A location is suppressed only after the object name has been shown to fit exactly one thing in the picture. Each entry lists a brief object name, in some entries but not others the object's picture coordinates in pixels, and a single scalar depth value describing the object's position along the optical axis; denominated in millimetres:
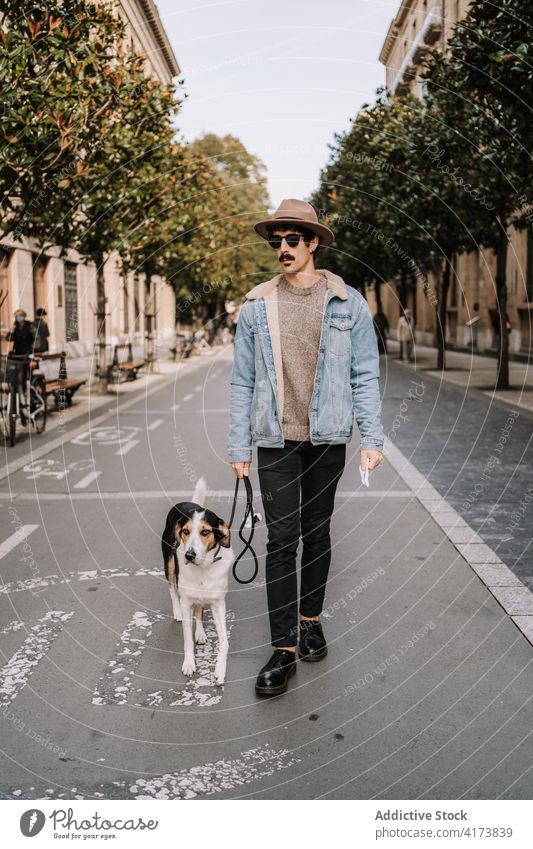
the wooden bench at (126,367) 23142
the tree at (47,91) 11078
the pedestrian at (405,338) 33312
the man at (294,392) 4320
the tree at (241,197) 47156
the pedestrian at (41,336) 16078
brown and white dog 4246
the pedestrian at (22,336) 15734
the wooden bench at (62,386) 15561
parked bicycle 12766
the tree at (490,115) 12336
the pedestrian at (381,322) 39350
